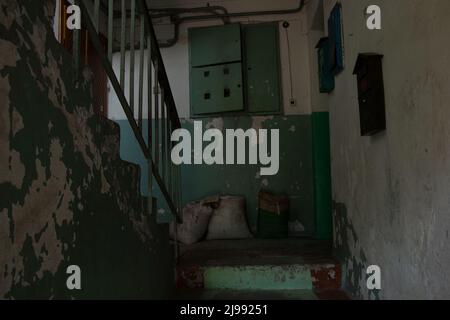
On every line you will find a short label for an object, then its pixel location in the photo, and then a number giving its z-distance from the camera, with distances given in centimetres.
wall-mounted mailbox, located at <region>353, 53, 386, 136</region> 164
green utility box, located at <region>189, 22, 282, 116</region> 385
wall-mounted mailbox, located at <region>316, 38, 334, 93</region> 268
